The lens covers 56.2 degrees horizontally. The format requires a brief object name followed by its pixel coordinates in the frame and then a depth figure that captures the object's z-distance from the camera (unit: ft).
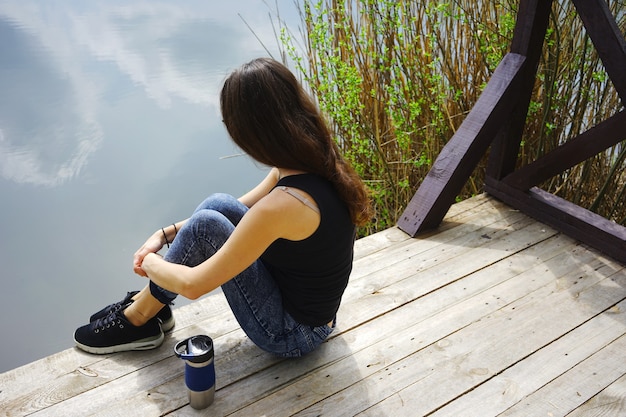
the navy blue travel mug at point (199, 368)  4.80
